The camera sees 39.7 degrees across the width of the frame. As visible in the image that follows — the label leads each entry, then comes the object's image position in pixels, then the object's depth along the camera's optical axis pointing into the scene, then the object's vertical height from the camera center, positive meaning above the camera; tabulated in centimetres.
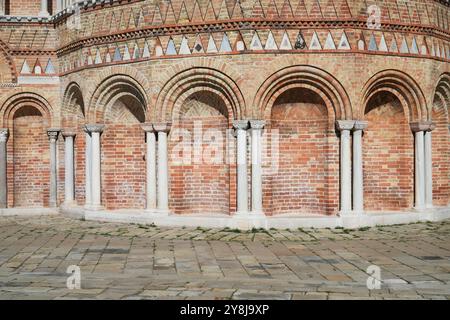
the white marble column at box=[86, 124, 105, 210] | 1661 -21
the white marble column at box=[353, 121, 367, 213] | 1479 -35
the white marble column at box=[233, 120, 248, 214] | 1464 -21
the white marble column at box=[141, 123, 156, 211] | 1552 -23
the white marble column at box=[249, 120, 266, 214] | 1460 -24
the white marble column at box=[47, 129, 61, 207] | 1889 -44
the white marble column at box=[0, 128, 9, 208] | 1859 -25
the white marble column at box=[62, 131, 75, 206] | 1831 -31
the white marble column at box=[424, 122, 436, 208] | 1589 -36
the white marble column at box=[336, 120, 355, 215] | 1469 -32
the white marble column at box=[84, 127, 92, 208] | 1683 -27
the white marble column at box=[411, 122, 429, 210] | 1569 -26
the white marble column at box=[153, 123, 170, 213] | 1534 -28
